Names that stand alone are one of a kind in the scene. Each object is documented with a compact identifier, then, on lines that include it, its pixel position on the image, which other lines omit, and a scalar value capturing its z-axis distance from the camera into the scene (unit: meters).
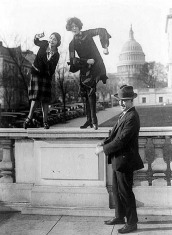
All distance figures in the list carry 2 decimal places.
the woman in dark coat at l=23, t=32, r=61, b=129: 5.00
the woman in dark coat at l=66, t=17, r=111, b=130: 4.79
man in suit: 3.82
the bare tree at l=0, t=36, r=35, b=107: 10.59
